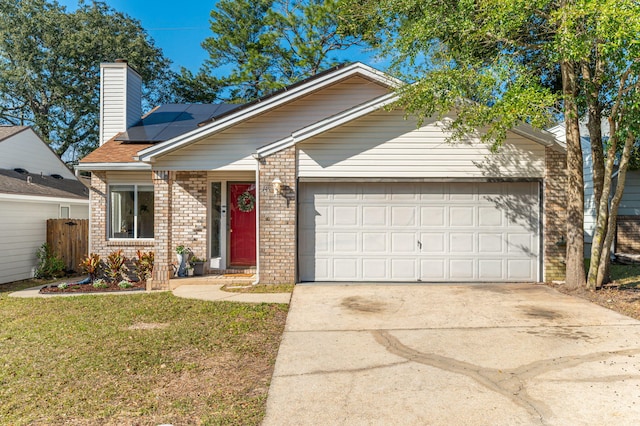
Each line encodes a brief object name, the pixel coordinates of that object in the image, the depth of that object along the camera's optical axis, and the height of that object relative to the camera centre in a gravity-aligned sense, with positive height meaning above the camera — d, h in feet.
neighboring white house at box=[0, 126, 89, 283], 36.01 +1.03
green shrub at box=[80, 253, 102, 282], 33.63 -4.63
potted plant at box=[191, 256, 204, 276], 34.50 -4.72
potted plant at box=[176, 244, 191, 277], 33.91 -4.23
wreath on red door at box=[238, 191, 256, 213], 36.14 +0.60
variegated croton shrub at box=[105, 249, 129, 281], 34.12 -4.83
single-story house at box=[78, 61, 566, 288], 30.30 +1.20
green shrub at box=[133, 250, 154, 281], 33.73 -4.67
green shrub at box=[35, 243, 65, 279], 38.68 -5.30
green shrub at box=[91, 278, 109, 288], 31.60 -5.82
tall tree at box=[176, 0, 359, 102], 75.56 +31.30
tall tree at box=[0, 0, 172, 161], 86.12 +31.54
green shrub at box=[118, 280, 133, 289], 31.64 -5.86
